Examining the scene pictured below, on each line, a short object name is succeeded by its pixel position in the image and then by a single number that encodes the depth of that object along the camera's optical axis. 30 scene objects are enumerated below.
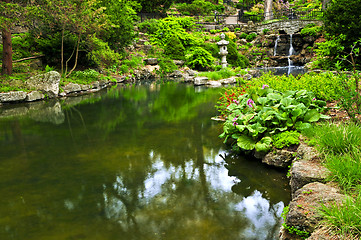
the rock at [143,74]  21.06
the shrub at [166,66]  22.69
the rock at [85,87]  14.53
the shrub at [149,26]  27.63
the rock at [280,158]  4.52
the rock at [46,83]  12.45
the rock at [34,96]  11.79
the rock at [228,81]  17.11
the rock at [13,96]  11.09
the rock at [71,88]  13.78
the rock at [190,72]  21.36
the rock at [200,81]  16.84
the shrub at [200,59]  22.44
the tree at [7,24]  10.73
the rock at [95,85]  15.37
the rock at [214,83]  16.47
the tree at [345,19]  13.04
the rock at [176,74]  22.35
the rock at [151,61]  22.67
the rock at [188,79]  19.06
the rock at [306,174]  3.22
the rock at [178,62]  24.11
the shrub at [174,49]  24.67
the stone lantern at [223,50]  19.36
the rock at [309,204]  2.53
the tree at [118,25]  18.91
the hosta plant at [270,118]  4.93
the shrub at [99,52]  15.28
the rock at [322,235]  2.22
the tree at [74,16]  12.63
